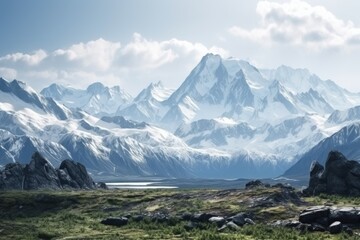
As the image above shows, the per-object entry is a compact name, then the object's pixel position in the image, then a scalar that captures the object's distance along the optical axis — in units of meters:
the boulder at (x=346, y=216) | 112.31
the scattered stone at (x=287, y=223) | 115.69
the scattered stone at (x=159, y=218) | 133.24
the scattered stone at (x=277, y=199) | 144.12
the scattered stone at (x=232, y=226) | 117.12
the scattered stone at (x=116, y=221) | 133.75
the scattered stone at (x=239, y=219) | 121.96
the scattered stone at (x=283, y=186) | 179.75
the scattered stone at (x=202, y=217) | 129.38
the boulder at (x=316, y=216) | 114.12
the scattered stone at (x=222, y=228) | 116.62
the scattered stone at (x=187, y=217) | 132.38
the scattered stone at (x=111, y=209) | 167.61
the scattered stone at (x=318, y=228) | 109.06
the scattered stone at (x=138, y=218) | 137.38
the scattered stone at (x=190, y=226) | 120.18
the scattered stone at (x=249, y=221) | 123.19
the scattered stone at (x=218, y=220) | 122.89
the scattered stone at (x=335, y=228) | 106.88
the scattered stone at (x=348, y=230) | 105.14
